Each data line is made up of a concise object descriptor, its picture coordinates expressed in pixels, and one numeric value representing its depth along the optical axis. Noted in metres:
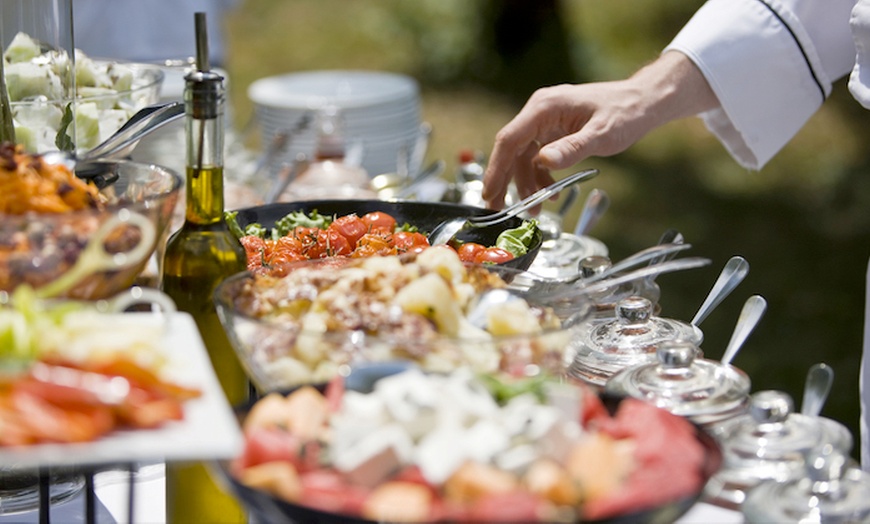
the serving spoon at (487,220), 2.26
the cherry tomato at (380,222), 2.25
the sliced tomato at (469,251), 2.18
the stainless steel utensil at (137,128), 2.12
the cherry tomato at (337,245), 2.20
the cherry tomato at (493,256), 2.14
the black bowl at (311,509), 1.69
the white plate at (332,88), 3.77
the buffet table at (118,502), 2.04
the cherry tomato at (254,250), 2.14
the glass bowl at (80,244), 1.79
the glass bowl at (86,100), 2.26
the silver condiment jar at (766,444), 1.82
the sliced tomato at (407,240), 2.17
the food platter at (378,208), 2.31
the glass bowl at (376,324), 1.80
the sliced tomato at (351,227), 2.22
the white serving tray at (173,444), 1.69
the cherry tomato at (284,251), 2.14
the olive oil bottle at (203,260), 1.91
